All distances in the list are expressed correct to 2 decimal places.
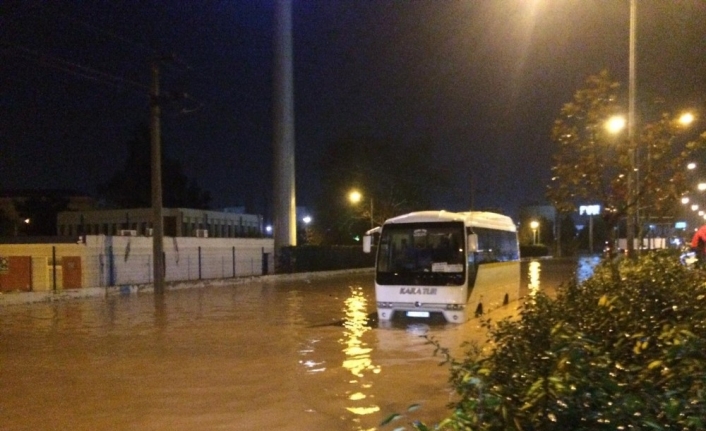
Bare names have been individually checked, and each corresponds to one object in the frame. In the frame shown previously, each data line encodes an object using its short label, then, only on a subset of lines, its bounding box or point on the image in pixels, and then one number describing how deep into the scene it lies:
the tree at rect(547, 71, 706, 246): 11.62
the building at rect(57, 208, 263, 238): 39.59
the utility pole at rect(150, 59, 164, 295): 27.06
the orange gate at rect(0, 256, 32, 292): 27.48
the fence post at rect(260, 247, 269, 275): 41.53
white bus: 16.70
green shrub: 3.28
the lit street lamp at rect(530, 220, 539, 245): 80.38
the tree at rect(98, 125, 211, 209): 61.41
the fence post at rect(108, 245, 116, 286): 28.83
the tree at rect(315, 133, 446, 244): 55.56
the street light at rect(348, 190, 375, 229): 48.91
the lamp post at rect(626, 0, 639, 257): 11.70
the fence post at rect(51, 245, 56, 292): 27.28
